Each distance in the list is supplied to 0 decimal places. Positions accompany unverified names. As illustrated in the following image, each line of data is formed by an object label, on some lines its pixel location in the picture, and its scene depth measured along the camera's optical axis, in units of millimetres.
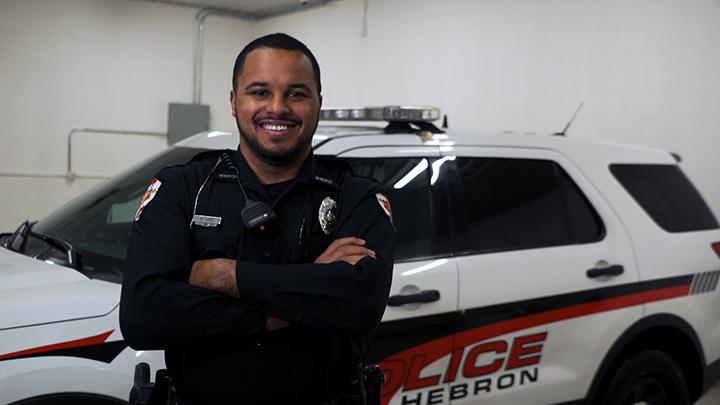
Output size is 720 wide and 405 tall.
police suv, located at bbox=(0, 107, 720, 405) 2125
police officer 1591
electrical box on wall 10504
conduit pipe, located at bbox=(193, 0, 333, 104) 10789
